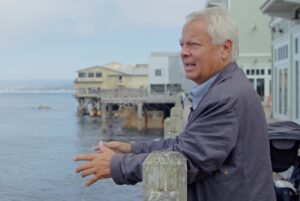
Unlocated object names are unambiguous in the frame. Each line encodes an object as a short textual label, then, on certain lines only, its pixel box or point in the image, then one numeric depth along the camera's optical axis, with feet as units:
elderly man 7.37
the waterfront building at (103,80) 245.65
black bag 15.96
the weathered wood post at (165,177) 7.09
